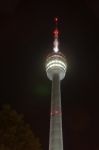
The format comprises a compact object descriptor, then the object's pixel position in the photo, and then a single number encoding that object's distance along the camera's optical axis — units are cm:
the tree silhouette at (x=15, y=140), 2975
